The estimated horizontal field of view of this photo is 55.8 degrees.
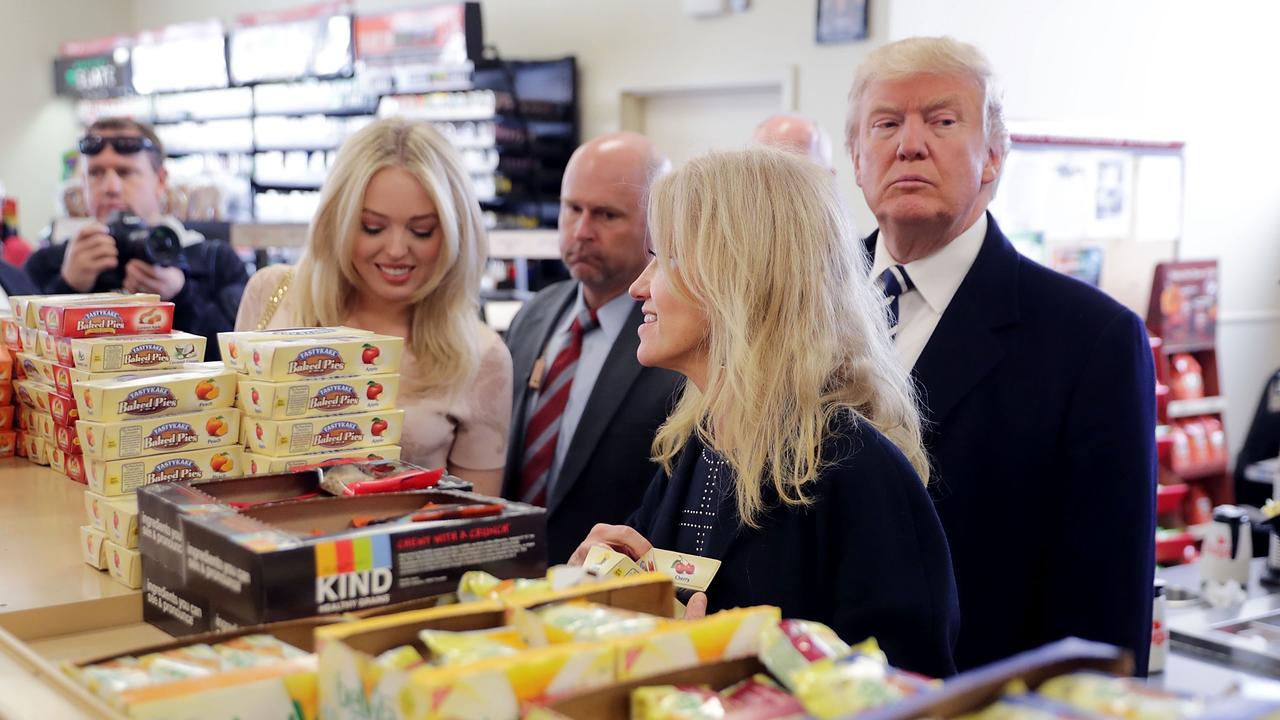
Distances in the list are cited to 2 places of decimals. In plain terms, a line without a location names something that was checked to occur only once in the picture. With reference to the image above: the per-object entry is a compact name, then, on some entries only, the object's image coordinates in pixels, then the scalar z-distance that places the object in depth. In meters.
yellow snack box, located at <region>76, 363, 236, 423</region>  1.95
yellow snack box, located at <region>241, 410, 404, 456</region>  1.97
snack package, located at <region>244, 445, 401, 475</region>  1.95
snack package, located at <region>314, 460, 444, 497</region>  1.75
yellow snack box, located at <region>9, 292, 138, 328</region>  2.46
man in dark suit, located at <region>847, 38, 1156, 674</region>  2.21
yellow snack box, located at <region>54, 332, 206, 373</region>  2.15
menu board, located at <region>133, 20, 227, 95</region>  11.91
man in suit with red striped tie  3.07
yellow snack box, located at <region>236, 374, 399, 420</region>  1.96
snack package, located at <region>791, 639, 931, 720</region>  1.05
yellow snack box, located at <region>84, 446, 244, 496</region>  1.95
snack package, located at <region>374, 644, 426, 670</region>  1.13
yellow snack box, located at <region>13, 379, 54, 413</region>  2.56
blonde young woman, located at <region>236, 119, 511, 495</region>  2.83
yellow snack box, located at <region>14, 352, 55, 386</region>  2.48
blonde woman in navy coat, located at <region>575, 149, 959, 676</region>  1.77
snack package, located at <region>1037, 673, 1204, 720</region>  1.00
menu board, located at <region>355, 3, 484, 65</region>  9.10
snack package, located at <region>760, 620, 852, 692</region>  1.15
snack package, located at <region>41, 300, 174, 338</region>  2.29
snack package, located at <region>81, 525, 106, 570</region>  1.94
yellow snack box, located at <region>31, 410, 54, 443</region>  2.60
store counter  1.26
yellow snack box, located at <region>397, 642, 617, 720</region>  1.02
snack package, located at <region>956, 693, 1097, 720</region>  0.98
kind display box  1.35
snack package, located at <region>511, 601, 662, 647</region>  1.17
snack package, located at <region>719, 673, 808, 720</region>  1.08
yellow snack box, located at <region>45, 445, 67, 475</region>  2.58
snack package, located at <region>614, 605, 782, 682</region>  1.11
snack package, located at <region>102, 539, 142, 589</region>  1.83
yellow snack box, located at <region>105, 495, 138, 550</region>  1.85
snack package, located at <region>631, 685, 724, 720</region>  1.07
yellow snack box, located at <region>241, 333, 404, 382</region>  1.97
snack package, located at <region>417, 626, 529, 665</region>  1.12
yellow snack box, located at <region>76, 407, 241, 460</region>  1.94
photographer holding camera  3.62
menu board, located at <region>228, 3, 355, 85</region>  10.40
